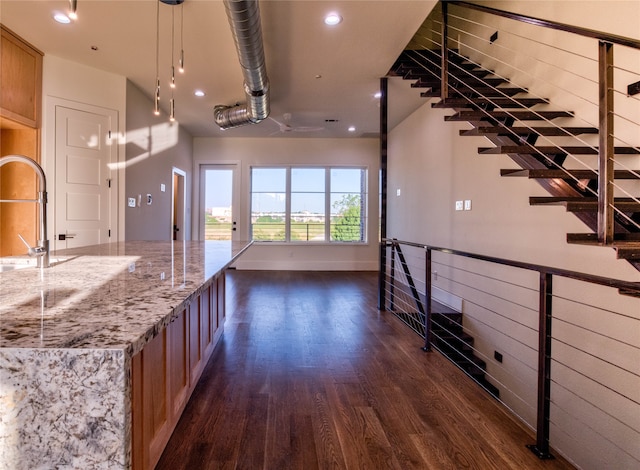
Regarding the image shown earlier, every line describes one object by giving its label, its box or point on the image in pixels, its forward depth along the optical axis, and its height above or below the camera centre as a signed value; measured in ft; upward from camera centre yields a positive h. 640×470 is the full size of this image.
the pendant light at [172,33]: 8.87 +6.28
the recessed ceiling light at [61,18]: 10.34 +6.42
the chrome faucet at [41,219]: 5.08 +0.07
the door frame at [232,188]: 24.77 +2.78
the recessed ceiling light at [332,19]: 9.98 +6.28
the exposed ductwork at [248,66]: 7.95 +5.14
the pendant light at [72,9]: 4.66 +3.01
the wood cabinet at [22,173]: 12.43 +1.91
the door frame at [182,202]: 22.70 +1.61
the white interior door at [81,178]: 13.34 +1.90
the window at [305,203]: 25.02 +1.73
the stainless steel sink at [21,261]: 5.57 -0.66
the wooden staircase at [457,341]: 12.25 -4.37
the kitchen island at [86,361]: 1.93 -0.82
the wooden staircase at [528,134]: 6.49 +2.41
